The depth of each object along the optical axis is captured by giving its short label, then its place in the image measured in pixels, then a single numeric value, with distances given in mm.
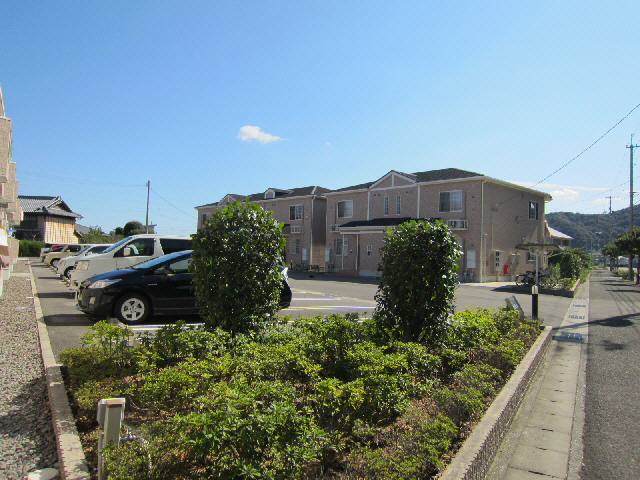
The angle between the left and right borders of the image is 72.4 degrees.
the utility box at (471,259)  27594
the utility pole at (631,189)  36969
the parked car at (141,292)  8656
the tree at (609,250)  43725
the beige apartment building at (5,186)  11605
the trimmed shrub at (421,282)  5734
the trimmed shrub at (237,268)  5219
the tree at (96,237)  40969
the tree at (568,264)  26539
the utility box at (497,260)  28698
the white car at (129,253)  12195
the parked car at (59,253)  28250
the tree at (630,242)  29781
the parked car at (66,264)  17484
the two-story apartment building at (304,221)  38031
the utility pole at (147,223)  45928
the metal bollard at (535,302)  10595
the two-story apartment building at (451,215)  27688
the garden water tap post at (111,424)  2650
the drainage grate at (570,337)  9609
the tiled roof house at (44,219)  48756
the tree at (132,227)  51181
